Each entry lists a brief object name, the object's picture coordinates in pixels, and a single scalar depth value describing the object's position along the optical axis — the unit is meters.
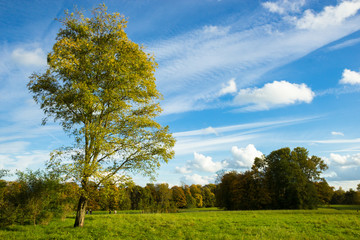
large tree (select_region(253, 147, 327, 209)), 51.69
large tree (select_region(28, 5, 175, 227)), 16.31
